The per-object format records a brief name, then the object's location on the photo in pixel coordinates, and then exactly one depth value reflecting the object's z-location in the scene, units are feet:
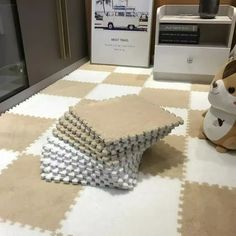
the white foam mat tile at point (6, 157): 3.71
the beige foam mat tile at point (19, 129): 4.19
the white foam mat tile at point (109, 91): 5.95
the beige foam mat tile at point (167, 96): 5.61
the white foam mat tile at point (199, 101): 5.45
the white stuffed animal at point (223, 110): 3.66
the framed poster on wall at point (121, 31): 7.52
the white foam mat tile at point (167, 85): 6.48
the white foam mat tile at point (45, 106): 5.16
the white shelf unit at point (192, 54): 6.40
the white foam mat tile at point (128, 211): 2.71
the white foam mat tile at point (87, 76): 6.96
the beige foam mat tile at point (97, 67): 7.80
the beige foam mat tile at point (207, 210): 2.70
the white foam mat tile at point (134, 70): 7.52
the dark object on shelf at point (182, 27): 6.59
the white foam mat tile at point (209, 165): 3.43
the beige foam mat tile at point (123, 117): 3.21
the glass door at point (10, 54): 5.34
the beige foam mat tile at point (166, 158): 3.56
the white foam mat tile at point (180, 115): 4.52
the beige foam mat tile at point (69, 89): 6.10
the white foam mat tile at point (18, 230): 2.66
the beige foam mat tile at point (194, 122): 4.51
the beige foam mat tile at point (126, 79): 6.73
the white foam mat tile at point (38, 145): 3.97
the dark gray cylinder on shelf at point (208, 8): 6.30
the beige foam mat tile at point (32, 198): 2.83
